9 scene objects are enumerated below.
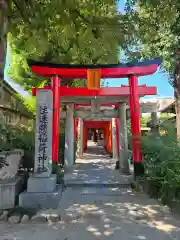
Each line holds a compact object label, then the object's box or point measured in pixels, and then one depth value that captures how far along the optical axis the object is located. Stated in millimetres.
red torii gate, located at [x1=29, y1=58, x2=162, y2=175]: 5484
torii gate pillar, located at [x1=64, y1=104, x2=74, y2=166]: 7846
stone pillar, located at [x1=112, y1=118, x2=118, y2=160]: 10441
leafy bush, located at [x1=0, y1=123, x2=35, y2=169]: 4464
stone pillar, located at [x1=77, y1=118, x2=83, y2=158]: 11517
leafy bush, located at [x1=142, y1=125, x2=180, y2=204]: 3417
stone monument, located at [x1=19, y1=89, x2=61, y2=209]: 3858
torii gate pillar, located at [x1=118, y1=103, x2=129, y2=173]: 6842
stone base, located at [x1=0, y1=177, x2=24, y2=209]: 3732
